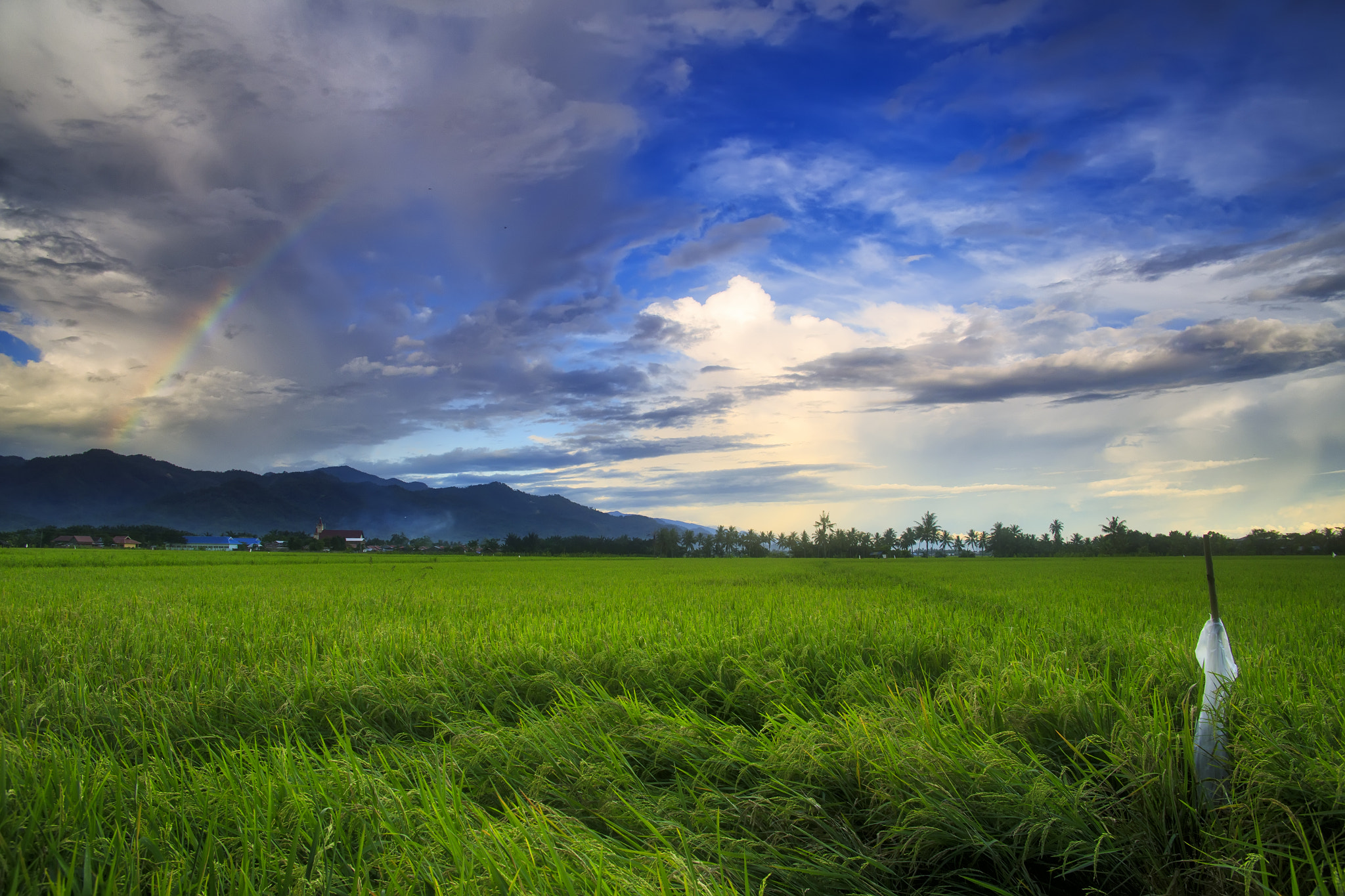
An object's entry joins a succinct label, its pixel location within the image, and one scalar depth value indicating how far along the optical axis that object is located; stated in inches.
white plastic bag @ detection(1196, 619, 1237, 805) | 100.2
